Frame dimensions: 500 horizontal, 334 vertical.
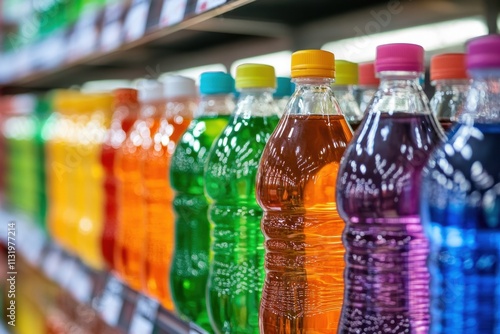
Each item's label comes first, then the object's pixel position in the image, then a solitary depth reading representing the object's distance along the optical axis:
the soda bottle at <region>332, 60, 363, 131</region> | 1.09
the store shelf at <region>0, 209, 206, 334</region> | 1.30
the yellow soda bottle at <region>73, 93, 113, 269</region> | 2.04
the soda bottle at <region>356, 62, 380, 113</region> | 1.13
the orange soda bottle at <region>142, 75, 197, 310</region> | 1.50
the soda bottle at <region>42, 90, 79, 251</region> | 2.31
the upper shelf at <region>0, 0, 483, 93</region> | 1.37
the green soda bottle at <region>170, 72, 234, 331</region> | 1.32
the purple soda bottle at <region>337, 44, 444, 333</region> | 0.80
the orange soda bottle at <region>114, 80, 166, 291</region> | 1.65
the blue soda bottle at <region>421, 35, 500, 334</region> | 0.66
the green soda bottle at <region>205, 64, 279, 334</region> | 1.12
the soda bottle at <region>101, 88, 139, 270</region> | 1.87
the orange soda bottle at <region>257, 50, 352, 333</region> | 0.96
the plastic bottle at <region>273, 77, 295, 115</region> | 1.28
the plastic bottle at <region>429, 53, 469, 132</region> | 0.94
